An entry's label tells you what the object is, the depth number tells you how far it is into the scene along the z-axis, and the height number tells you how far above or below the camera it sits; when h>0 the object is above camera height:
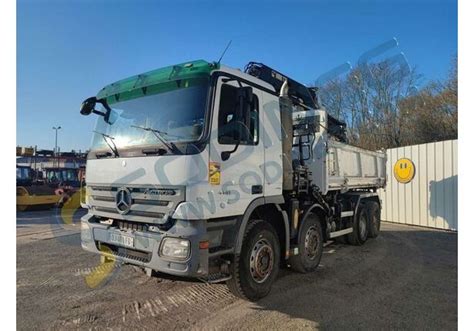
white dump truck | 3.44 -0.12
